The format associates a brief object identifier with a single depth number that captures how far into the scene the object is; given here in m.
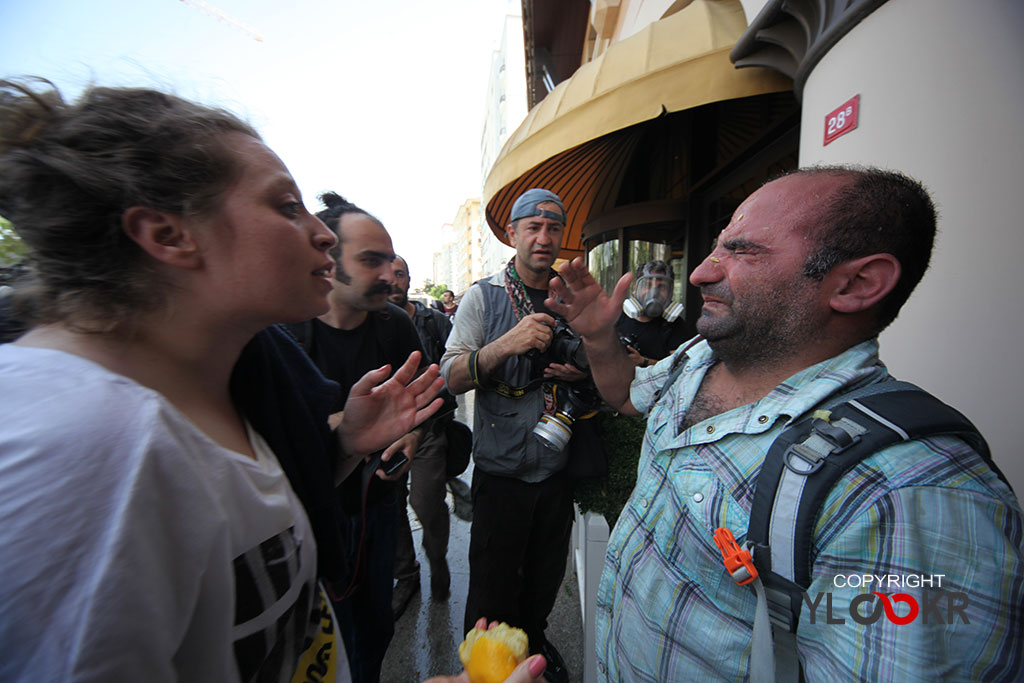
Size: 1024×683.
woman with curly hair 0.51
